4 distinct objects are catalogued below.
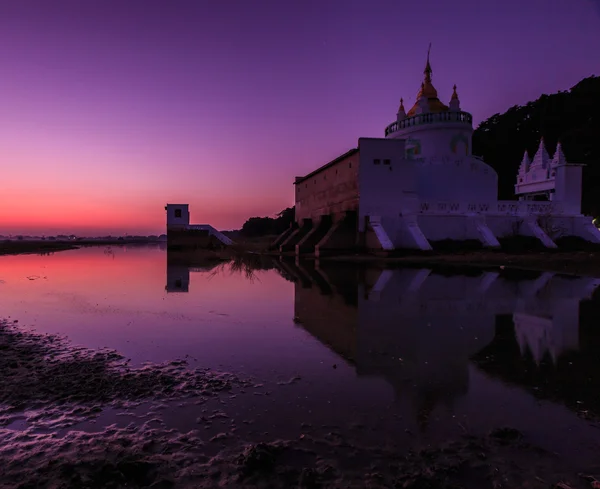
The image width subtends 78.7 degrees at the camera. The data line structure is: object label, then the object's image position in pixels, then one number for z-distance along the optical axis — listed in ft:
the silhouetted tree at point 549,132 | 147.95
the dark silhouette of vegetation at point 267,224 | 209.67
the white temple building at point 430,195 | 86.17
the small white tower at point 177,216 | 137.28
